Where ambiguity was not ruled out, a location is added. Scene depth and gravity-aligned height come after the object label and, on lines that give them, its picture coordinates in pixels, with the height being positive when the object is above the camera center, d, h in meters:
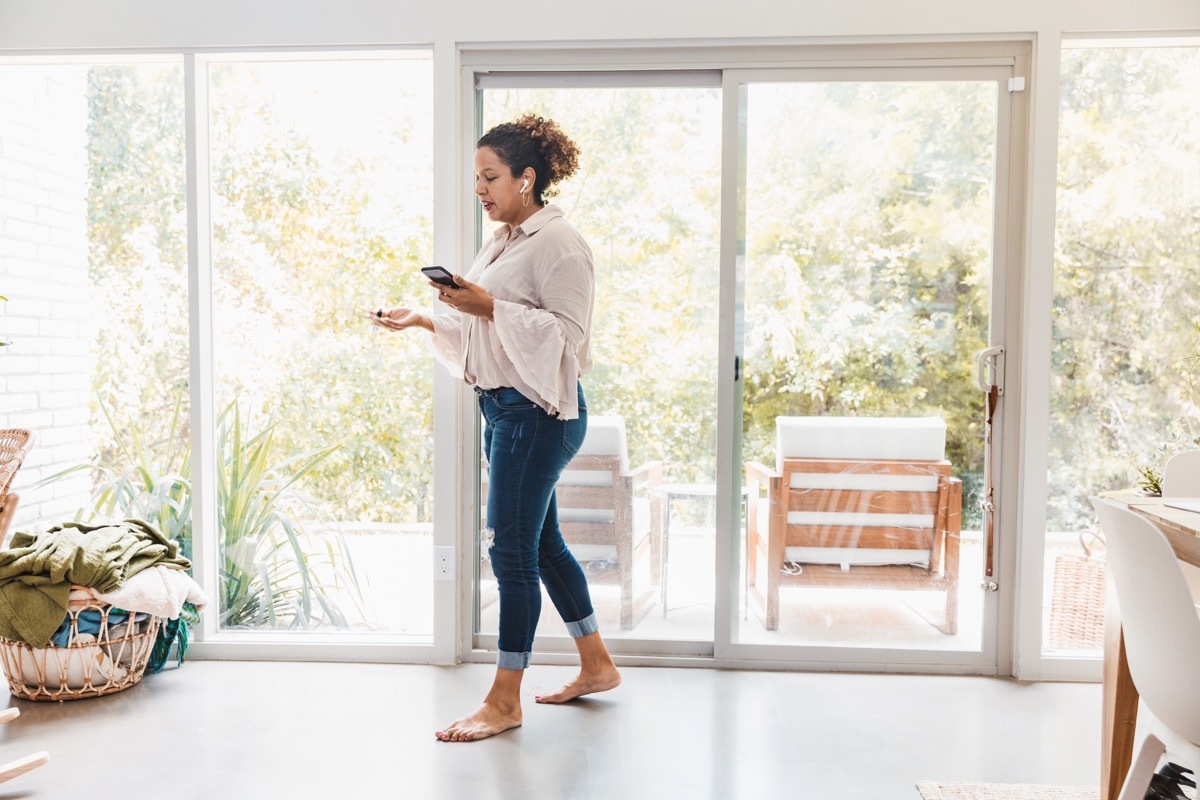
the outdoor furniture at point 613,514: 3.01 -0.50
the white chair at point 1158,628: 1.33 -0.40
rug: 2.05 -0.96
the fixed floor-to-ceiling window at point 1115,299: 2.89 +0.22
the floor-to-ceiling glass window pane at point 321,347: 3.05 +0.04
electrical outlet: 2.97 -0.65
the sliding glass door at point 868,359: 2.91 +0.02
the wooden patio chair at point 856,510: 2.97 -0.47
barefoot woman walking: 2.29 +0.03
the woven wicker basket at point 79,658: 2.56 -0.85
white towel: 2.58 -0.68
